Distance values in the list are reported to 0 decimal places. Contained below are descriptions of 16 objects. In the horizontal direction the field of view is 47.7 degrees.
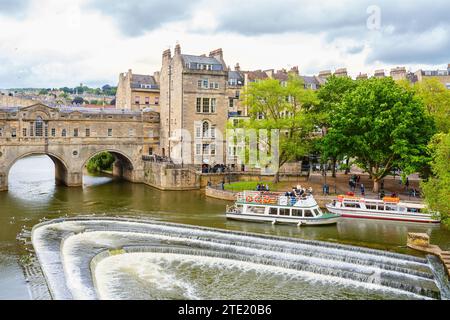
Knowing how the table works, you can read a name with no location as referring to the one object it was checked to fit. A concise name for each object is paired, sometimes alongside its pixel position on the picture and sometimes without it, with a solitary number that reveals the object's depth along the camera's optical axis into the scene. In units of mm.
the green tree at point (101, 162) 85812
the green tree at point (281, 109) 58812
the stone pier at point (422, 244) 33591
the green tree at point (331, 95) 63219
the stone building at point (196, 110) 69625
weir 27359
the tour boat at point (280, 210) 42844
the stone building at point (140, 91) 90938
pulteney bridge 63375
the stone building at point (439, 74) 91812
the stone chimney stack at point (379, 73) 90188
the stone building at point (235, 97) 74375
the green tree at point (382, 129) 50188
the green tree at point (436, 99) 56938
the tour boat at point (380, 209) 44000
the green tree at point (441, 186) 35406
